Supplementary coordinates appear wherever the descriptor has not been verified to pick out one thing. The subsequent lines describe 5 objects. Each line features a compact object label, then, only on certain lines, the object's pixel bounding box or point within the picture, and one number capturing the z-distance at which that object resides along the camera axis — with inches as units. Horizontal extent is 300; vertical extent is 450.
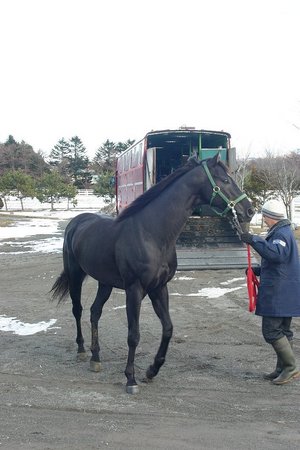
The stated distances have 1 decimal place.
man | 181.2
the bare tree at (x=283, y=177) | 941.4
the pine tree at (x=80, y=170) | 2746.1
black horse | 183.3
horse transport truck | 470.6
